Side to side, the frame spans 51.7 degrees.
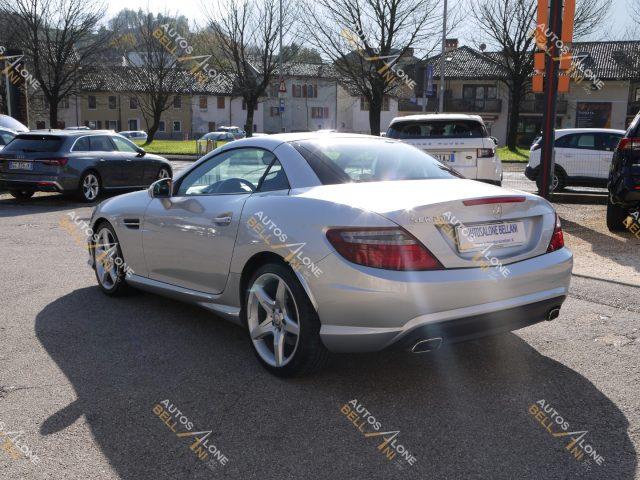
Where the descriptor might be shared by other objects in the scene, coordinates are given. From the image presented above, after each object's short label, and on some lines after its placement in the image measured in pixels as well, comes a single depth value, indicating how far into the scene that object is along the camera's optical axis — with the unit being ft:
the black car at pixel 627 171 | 27.71
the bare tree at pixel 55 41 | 127.75
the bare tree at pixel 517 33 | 124.88
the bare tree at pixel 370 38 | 98.58
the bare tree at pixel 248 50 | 125.18
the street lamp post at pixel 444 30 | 100.78
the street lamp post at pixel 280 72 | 117.29
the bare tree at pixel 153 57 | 157.89
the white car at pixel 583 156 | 51.39
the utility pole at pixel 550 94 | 29.73
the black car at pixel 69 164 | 43.98
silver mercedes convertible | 11.11
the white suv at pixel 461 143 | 37.37
